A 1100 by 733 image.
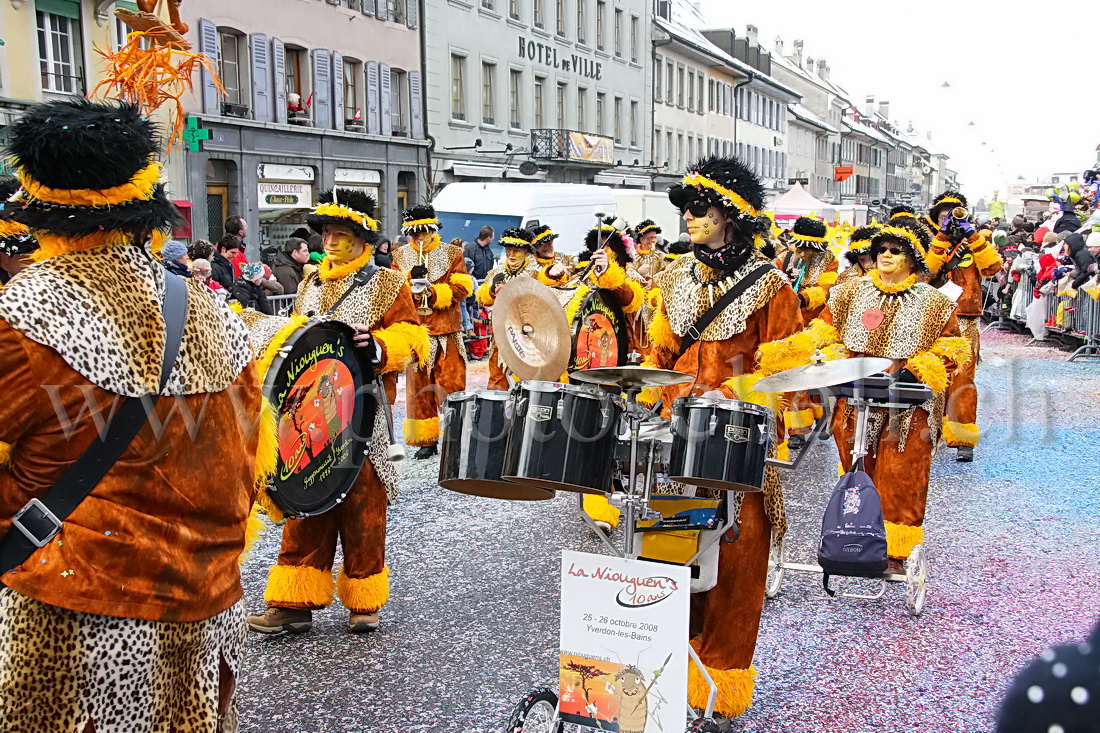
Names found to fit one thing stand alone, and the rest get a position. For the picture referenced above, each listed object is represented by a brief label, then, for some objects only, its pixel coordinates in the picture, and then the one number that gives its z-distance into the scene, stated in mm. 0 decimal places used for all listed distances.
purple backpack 4660
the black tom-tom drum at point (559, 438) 3186
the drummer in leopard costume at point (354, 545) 4762
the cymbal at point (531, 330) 3801
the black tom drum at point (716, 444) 3301
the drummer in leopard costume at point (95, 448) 2363
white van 19109
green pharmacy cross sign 16406
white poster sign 3314
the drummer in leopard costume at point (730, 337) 3910
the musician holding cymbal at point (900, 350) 5508
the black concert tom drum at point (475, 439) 3379
